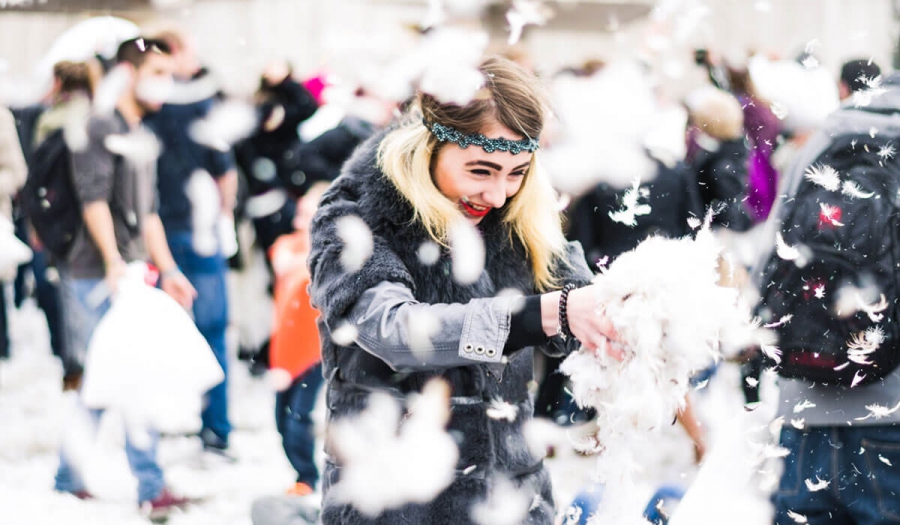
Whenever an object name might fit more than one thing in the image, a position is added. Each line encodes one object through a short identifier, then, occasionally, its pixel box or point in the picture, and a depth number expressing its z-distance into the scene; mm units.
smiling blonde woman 1995
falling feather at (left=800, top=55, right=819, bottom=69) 2403
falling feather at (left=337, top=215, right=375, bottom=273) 1958
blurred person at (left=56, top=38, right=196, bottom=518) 4215
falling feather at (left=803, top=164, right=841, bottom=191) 2205
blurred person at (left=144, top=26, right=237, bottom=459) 4754
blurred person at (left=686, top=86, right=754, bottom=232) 4457
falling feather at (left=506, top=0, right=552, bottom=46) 2931
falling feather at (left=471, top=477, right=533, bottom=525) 2096
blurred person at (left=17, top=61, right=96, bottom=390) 4598
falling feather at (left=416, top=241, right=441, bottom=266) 2086
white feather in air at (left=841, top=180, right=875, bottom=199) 2168
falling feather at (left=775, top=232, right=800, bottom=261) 2232
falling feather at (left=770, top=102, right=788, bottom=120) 3774
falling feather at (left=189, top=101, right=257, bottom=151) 4977
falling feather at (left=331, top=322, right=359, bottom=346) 1929
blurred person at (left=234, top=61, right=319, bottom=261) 5898
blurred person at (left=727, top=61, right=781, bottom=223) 4590
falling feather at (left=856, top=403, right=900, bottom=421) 2227
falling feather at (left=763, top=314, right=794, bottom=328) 2213
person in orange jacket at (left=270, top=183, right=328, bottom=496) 4055
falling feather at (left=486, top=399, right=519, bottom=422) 2117
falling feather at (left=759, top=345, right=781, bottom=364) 2244
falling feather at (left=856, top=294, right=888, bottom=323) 2109
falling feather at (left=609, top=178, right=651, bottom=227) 4539
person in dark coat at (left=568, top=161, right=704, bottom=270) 4414
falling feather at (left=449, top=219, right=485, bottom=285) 2107
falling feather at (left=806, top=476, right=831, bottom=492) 2241
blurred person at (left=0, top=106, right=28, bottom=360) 5023
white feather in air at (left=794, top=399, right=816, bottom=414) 2318
